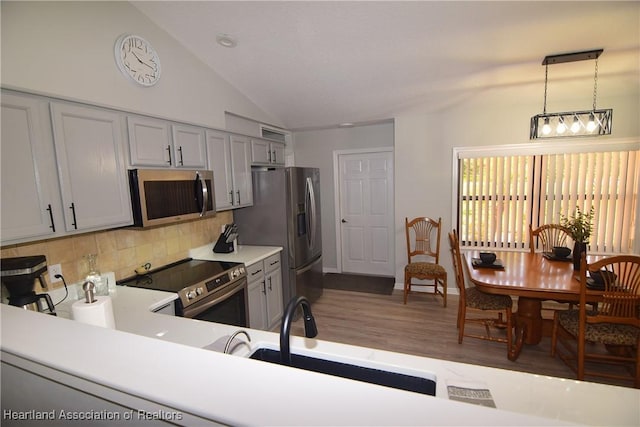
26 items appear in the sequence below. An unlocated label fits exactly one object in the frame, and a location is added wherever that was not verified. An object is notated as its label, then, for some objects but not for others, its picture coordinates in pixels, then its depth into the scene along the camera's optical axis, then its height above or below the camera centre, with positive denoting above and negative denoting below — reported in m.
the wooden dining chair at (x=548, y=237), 3.18 -0.69
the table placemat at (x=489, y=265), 2.69 -0.82
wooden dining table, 2.21 -0.84
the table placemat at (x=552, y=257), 2.80 -0.81
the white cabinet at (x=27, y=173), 1.46 +0.09
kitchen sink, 1.03 -0.71
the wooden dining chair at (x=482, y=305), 2.57 -1.16
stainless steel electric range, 2.10 -0.77
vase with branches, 2.50 -0.54
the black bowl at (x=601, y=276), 2.04 -0.74
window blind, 3.37 -0.25
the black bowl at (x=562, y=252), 2.83 -0.75
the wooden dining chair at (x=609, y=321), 1.97 -1.10
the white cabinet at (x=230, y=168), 2.82 +0.16
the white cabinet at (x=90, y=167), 1.68 +0.13
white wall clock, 2.08 +0.95
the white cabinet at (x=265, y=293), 2.83 -1.12
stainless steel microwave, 2.06 -0.07
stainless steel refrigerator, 3.25 -0.43
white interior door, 4.68 -0.53
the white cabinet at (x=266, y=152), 3.47 +0.39
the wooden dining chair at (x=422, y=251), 3.73 -0.99
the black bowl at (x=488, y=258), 2.76 -0.77
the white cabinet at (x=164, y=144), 2.09 +0.33
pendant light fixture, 2.40 +0.43
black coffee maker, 1.52 -0.46
